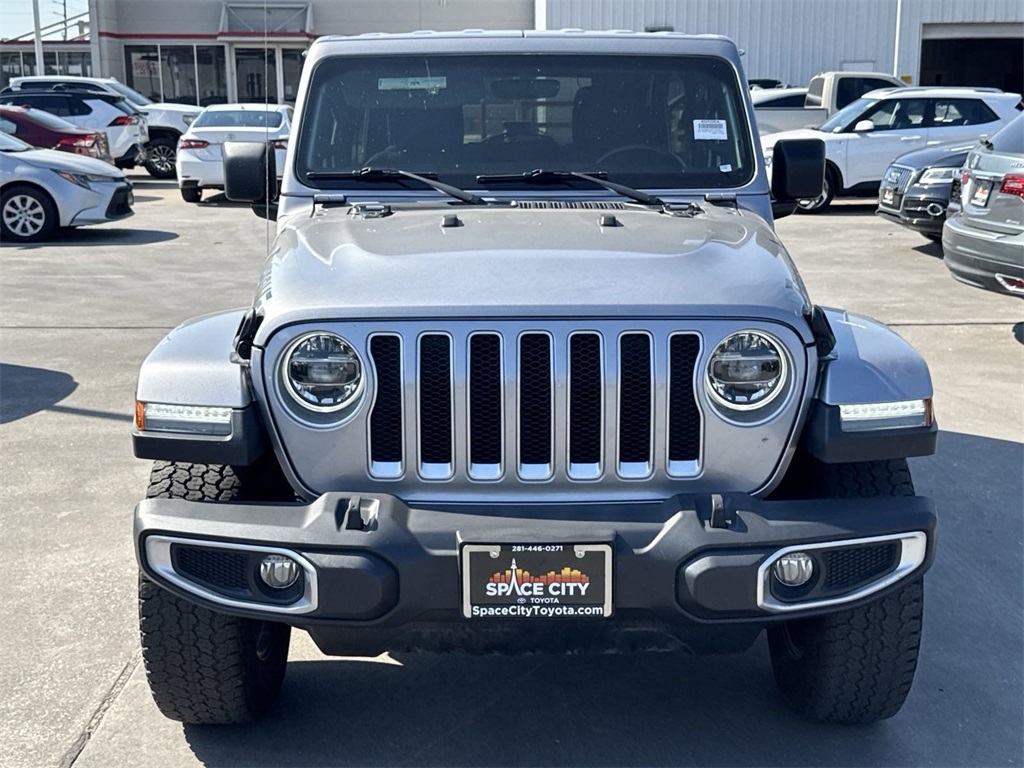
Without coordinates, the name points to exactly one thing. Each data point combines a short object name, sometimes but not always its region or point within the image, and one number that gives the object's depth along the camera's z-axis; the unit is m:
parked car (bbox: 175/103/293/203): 17.92
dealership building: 30.52
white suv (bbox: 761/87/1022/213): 16.64
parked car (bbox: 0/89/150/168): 21.38
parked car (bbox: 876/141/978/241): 12.11
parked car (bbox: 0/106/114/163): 17.23
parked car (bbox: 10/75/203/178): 23.03
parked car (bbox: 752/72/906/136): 20.25
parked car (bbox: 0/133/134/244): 13.91
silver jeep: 2.89
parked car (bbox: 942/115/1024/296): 7.78
